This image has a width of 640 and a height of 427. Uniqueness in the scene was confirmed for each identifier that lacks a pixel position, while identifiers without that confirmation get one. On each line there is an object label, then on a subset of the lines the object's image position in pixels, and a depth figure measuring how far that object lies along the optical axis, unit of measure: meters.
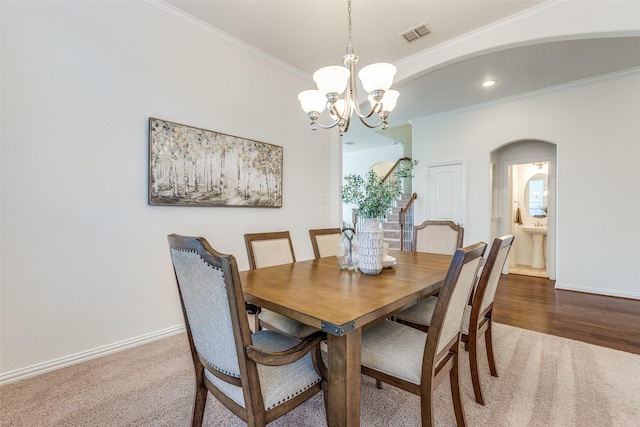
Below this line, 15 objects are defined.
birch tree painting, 2.39
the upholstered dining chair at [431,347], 1.10
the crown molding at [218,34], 2.42
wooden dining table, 1.00
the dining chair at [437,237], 2.71
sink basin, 5.32
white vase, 1.65
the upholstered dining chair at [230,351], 0.93
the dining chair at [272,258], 1.73
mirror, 5.59
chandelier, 1.83
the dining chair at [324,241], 2.49
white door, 5.05
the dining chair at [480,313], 1.55
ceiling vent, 2.79
